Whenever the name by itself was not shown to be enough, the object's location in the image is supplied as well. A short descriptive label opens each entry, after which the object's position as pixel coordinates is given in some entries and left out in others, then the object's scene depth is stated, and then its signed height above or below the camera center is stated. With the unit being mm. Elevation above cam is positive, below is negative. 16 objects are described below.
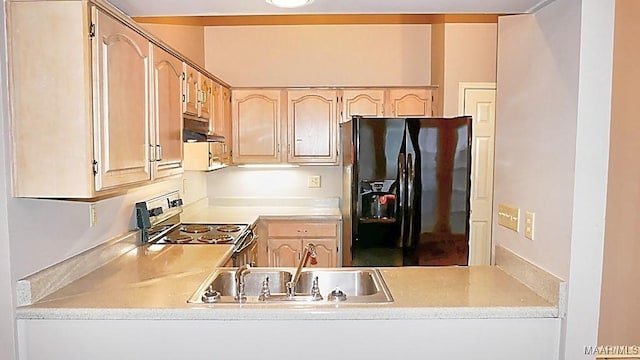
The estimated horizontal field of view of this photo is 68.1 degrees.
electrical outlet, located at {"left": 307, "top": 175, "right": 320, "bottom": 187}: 4891 -344
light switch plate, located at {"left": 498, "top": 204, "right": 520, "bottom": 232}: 2152 -316
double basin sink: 2209 -631
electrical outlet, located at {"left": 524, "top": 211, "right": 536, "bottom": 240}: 1998 -318
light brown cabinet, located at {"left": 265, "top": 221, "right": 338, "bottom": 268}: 4230 -837
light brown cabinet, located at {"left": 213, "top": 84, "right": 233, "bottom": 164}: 3881 +238
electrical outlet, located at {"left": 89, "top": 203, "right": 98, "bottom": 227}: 2311 -343
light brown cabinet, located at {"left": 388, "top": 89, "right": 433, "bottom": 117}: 4441 +442
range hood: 2836 +96
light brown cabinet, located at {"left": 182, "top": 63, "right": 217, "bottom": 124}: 2848 +344
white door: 4340 -310
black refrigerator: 3410 -277
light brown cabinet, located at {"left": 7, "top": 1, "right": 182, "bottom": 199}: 1610 +162
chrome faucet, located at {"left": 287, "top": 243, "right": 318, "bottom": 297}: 1958 -565
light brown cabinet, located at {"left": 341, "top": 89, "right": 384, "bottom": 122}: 4461 +443
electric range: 3010 -609
